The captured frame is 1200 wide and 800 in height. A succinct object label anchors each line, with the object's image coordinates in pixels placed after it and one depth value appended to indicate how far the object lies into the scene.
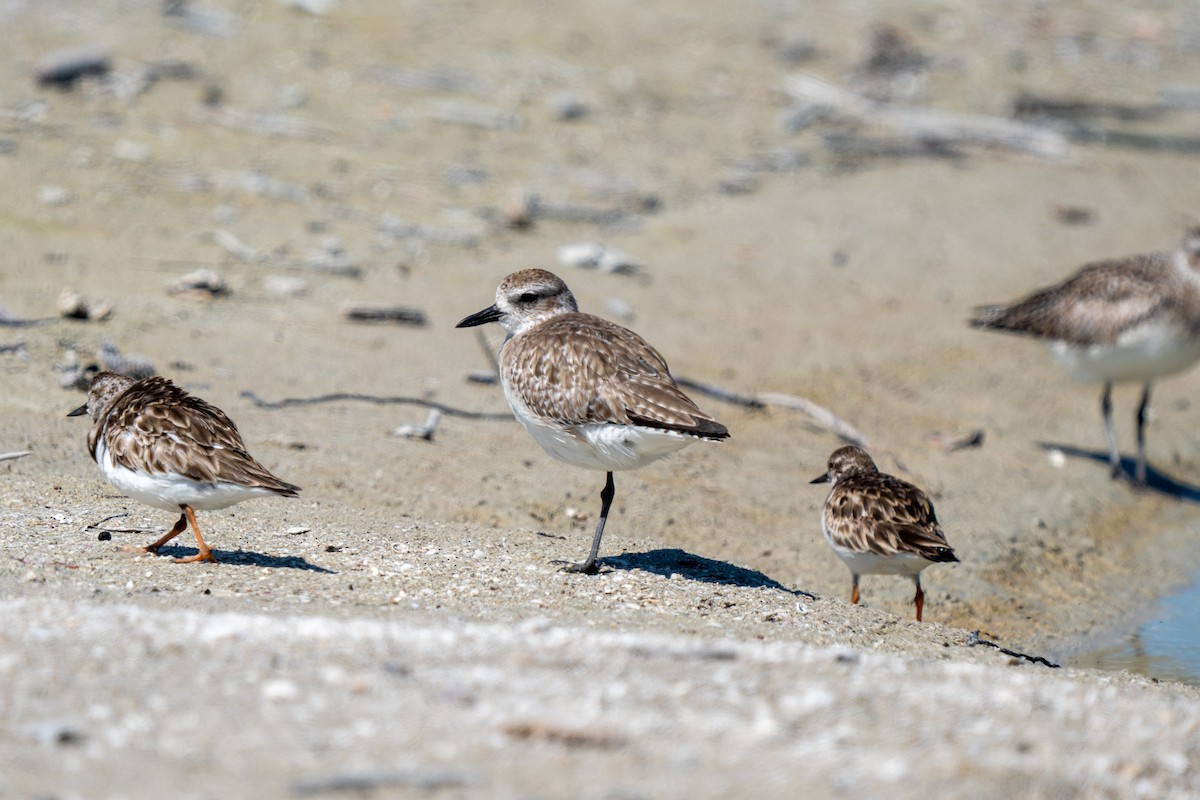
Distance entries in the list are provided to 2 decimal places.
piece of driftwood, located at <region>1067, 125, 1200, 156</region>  20.31
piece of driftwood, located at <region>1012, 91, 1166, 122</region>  20.64
